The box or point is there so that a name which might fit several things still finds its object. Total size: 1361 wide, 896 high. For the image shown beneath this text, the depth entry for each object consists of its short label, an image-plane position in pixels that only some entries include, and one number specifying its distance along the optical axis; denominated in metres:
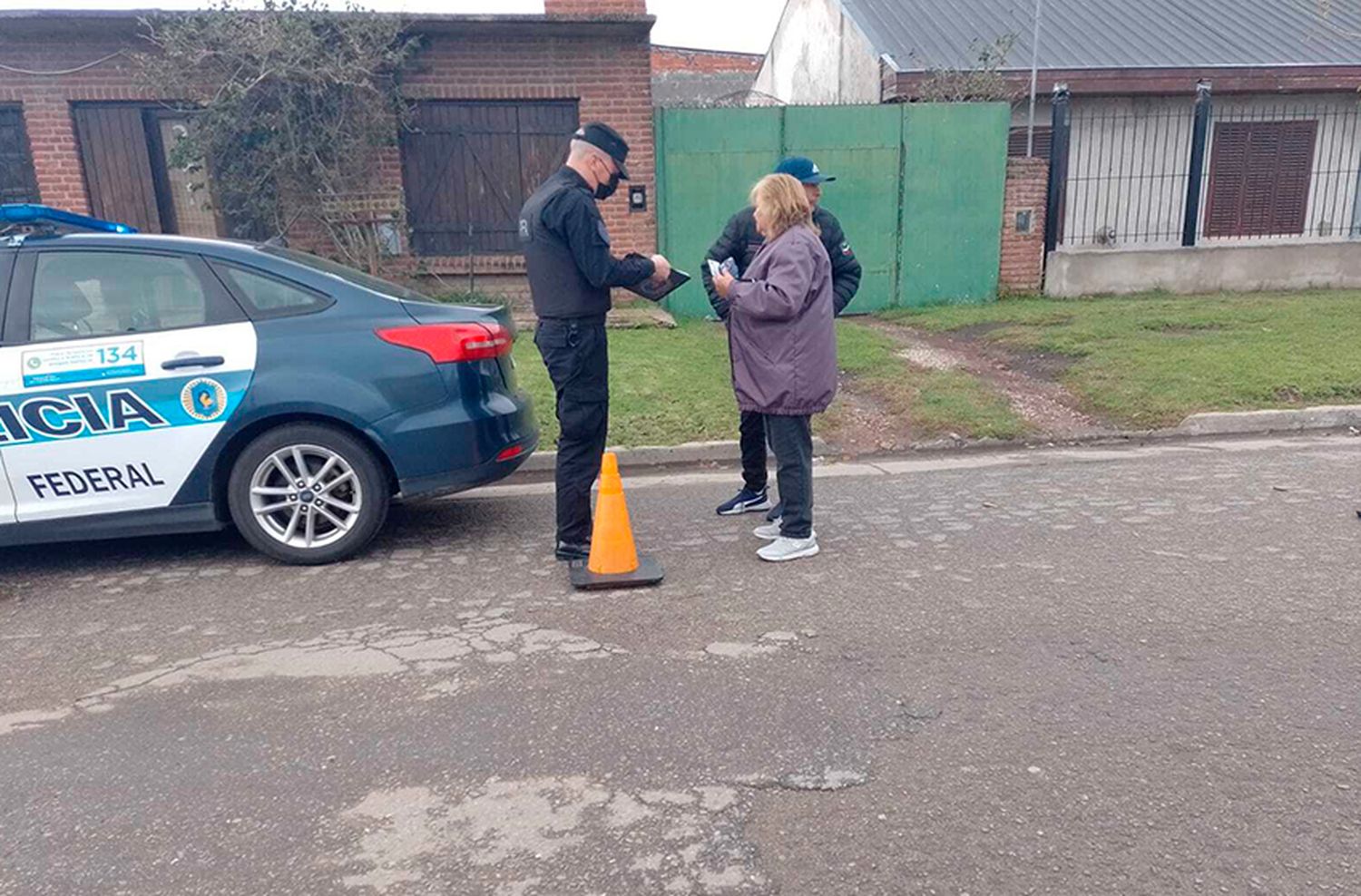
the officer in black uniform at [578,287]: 4.27
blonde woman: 4.30
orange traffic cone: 4.34
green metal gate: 11.11
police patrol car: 4.34
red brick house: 10.16
